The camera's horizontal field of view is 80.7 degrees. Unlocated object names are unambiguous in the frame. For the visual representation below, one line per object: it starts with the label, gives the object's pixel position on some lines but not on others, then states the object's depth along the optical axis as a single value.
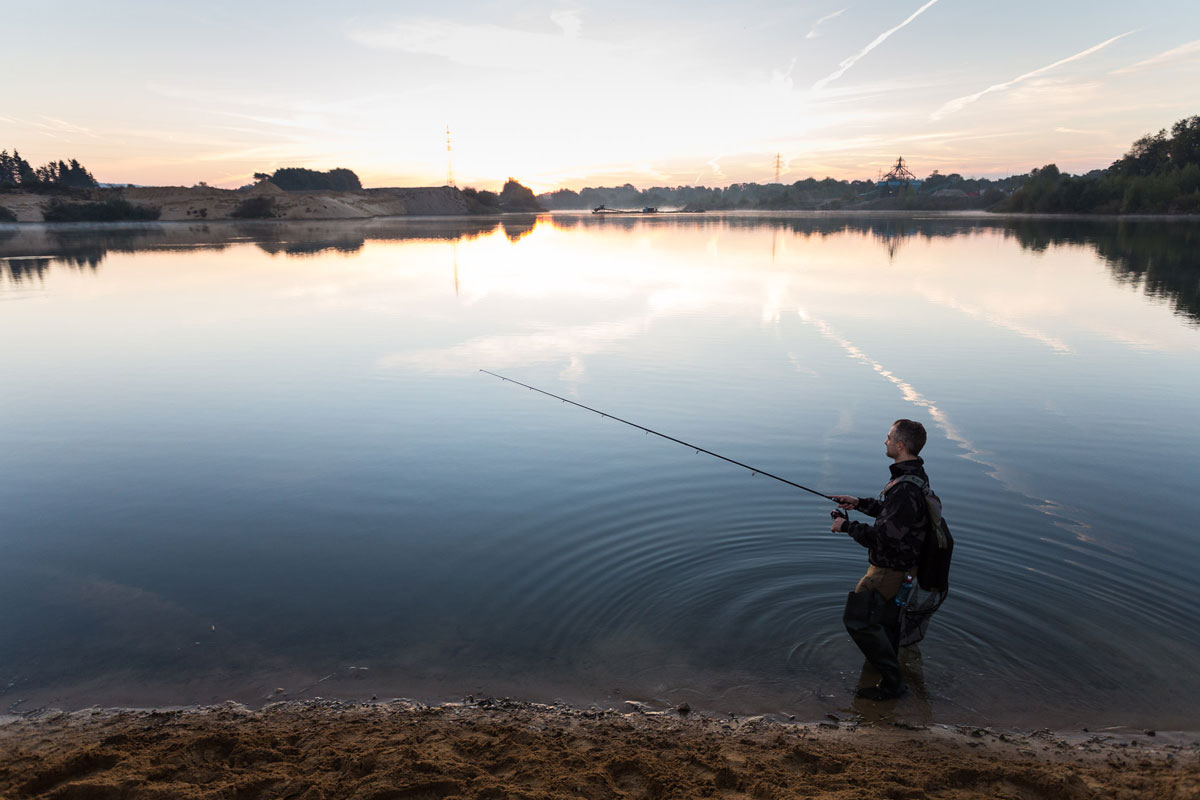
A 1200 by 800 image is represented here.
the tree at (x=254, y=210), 137.25
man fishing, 5.13
